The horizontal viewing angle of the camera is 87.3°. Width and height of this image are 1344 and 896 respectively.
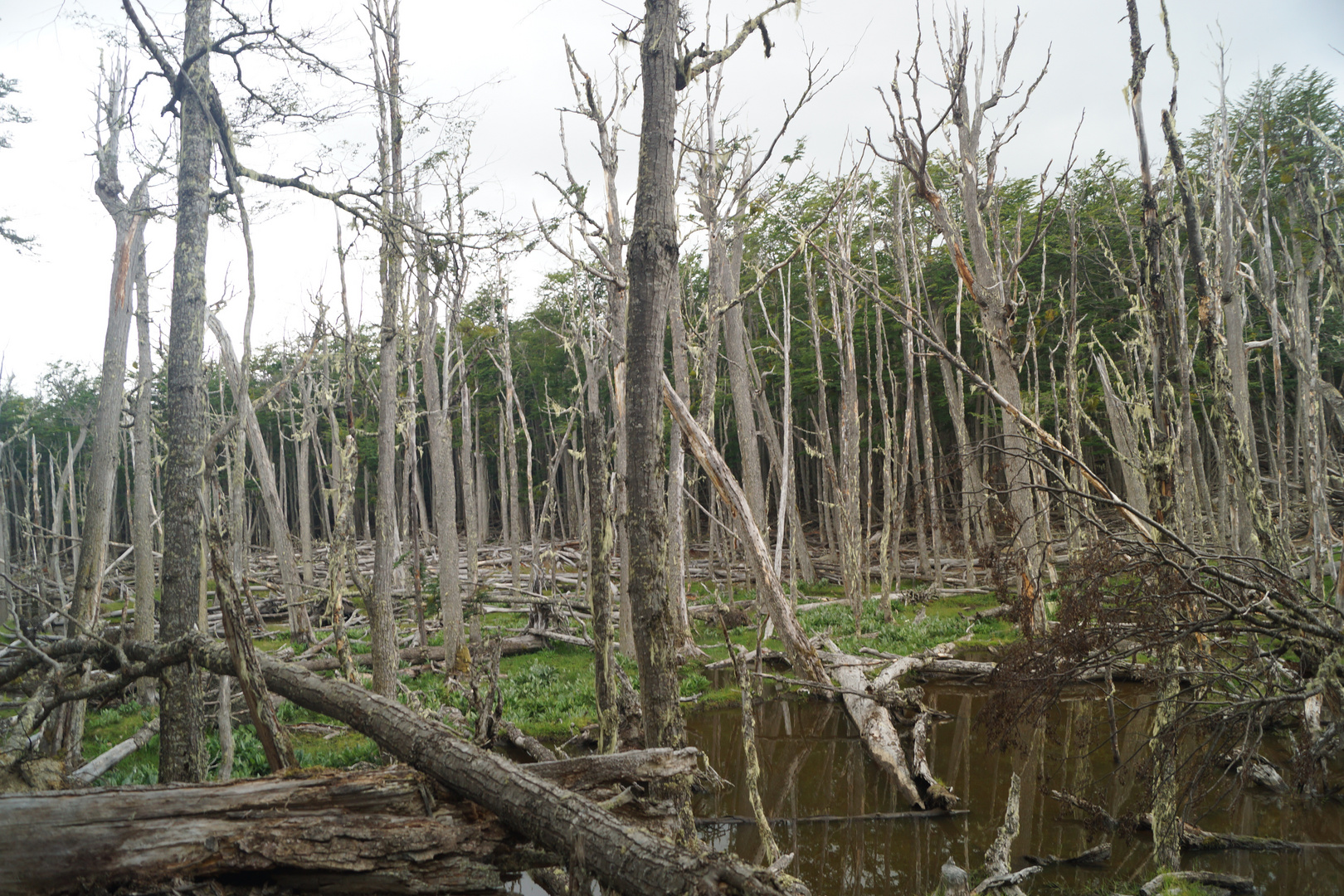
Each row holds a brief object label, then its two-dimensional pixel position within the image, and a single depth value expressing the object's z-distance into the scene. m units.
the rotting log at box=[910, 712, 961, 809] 6.20
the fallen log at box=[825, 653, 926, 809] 6.62
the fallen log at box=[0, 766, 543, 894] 3.27
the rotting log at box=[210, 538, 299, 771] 4.31
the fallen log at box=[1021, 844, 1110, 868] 5.10
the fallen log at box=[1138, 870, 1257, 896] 4.34
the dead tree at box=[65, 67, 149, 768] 7.84
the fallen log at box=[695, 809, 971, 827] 5.93
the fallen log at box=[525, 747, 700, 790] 3.78
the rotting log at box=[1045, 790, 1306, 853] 5.19
